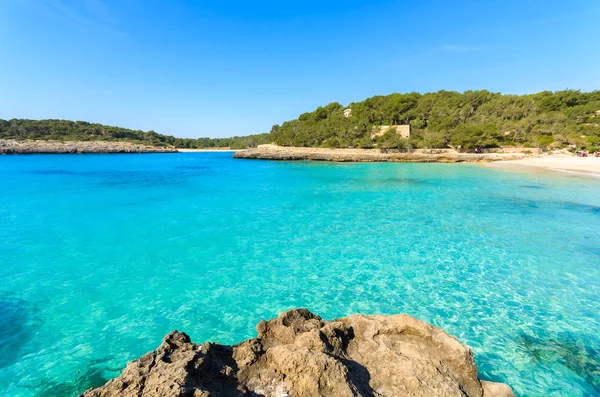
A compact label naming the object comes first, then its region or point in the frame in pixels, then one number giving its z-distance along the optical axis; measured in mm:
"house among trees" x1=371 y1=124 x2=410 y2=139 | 56188
